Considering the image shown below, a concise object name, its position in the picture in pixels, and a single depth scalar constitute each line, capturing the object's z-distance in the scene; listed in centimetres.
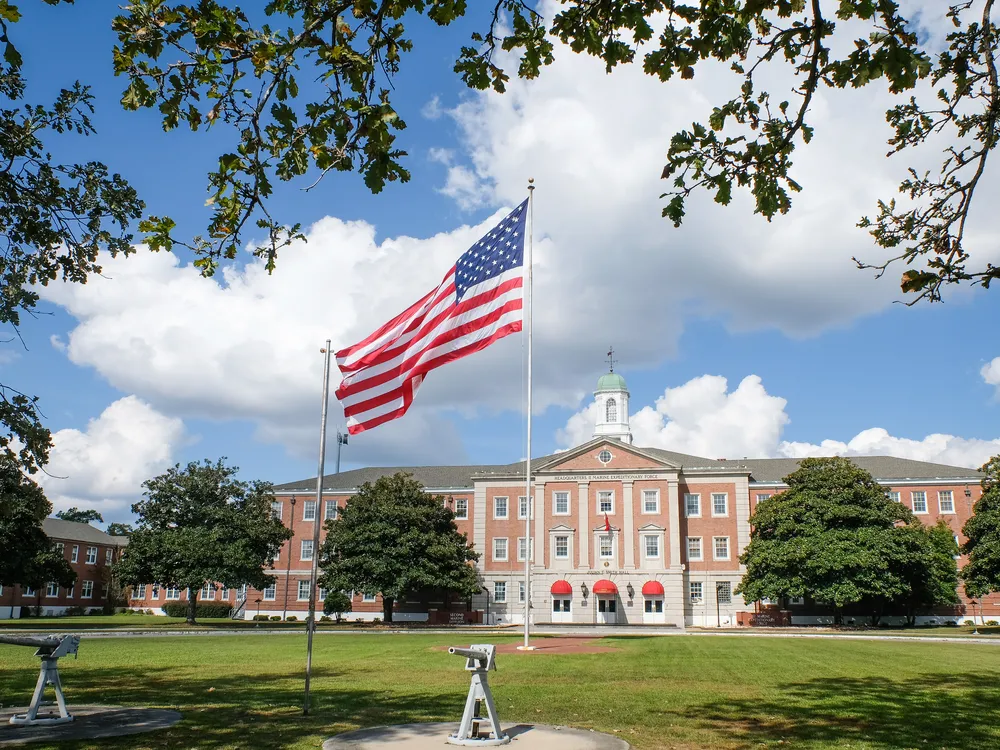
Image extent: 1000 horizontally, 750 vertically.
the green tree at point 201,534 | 4906
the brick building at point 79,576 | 7544
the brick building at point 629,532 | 6134
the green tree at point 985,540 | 4628
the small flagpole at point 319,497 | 1252
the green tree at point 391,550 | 5416
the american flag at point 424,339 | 1531
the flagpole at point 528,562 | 2503
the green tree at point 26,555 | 4616
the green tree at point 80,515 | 13338
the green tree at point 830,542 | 5003
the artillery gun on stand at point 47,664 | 1135
